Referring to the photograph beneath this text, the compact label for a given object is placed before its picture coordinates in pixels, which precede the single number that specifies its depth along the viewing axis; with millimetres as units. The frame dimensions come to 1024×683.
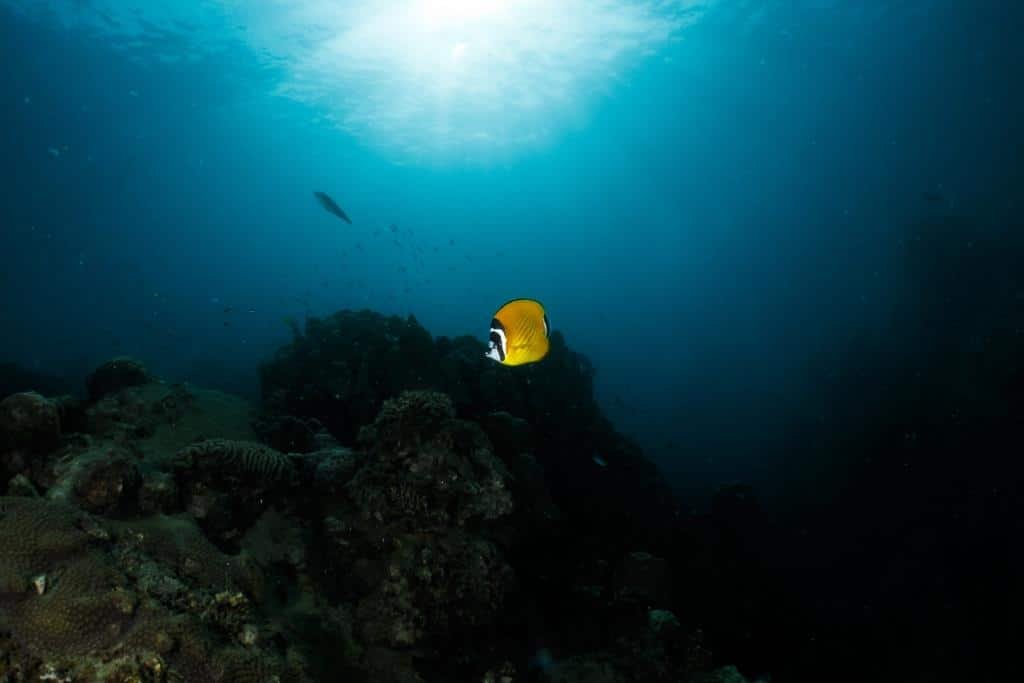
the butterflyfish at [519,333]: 2656
